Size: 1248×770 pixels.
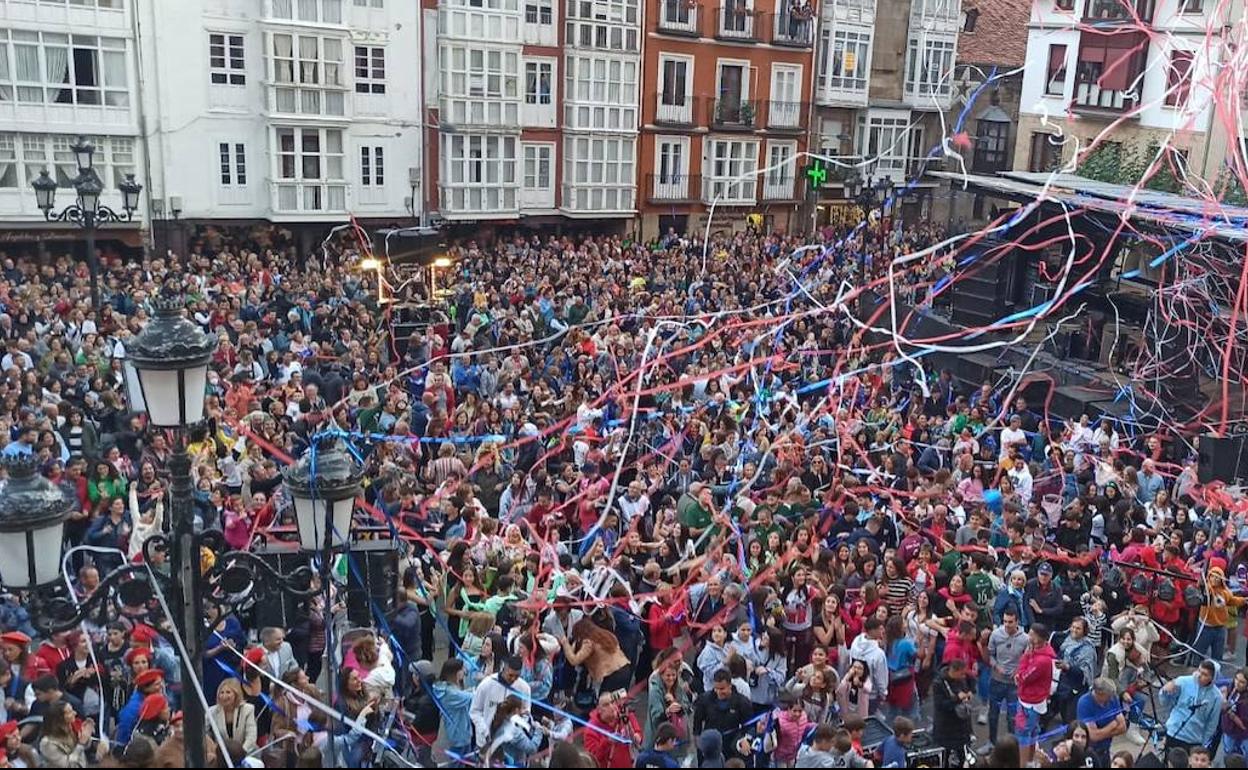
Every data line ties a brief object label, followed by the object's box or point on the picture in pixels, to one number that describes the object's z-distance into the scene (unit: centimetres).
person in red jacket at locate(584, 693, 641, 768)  717
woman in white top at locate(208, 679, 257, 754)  688
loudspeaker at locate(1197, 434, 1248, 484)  1443
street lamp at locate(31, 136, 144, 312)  1441
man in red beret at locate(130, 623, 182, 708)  751
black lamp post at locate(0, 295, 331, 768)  473
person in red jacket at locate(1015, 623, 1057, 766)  816
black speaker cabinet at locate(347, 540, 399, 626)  882
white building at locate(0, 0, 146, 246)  2497
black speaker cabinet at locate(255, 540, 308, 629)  849
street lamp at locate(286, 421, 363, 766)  535
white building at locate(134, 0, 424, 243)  2692
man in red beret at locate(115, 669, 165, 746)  705
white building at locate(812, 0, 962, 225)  3697
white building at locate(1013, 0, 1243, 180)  2967
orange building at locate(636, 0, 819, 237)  3384
